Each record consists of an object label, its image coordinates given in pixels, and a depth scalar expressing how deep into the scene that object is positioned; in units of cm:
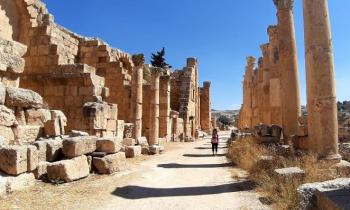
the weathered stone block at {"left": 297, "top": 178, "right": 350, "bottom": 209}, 460
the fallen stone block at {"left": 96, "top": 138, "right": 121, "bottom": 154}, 977
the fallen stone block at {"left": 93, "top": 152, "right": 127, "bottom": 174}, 932
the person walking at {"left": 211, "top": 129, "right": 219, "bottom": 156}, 1627
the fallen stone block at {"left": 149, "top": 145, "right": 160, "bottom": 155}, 1588
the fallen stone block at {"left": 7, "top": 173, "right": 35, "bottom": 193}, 651
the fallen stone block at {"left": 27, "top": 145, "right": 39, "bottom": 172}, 720
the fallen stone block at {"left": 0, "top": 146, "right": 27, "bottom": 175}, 665
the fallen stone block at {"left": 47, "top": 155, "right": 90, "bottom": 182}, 777
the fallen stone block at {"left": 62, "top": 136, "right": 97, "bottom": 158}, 856
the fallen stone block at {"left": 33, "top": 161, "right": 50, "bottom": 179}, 762
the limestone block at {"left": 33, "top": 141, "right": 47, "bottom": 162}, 786
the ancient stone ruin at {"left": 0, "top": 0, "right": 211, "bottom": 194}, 790
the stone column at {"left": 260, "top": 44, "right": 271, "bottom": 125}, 2089
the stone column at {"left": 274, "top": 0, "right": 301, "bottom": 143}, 1336
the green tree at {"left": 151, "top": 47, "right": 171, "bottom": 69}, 5378
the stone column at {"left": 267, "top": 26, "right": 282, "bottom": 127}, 1786
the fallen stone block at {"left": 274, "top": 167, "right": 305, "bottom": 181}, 698
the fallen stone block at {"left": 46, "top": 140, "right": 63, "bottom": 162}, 836
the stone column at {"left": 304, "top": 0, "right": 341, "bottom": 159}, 939
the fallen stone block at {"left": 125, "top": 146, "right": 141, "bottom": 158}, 1387
